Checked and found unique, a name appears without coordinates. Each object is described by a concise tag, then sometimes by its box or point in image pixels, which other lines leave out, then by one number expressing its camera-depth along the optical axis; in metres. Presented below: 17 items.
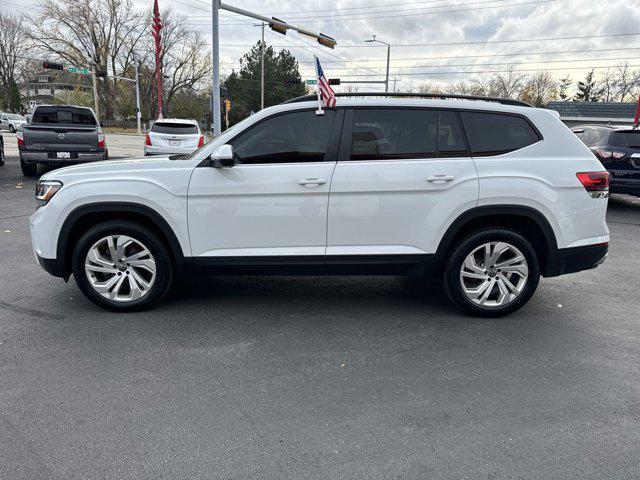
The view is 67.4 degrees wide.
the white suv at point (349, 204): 3.99
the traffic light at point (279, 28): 19.77
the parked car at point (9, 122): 42.16
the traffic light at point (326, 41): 22.14
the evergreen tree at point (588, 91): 72.29
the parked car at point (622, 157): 9.30
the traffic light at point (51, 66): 33.47
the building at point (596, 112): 30.41
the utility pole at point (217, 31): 17.19
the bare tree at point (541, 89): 68.69
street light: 36.92
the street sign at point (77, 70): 32.47
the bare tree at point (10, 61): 69.50
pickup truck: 11.44
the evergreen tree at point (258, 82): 67.62
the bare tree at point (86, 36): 58.72
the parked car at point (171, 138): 13.24
